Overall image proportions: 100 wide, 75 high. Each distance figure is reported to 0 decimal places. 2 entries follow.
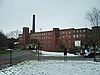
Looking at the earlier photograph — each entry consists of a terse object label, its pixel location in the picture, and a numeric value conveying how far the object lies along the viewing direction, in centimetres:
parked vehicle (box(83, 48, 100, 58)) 1856
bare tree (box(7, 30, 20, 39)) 4976
